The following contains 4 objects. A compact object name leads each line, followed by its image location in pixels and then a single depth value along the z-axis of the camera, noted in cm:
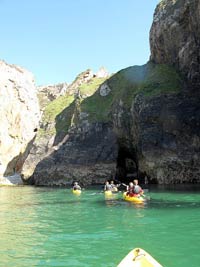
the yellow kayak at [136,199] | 1946
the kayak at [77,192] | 2680
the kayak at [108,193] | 2479
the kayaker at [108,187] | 2551
